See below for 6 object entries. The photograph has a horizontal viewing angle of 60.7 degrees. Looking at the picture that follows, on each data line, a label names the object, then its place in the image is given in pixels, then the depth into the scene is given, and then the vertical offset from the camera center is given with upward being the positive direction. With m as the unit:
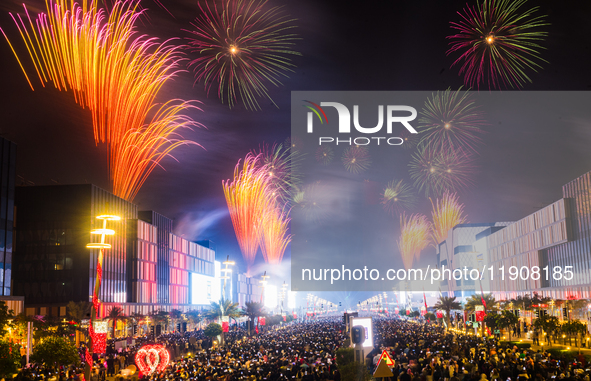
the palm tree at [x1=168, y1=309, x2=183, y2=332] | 85.94 -8.28
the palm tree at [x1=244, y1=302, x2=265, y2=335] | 79.54 -6.93
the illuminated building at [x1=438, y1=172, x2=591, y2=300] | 67.81 +1.35
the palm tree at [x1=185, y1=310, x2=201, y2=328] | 92.00 -9.04
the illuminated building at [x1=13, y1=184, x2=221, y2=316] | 65.56 +2.54
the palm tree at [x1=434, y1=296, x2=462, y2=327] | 74.19 -6.42
